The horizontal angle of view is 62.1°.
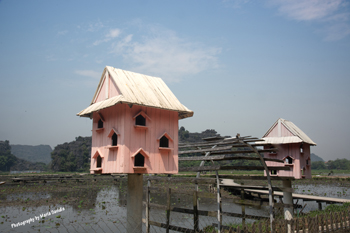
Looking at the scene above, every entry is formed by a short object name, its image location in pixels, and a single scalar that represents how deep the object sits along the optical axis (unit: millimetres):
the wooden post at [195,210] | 10533
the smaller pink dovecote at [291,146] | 12875
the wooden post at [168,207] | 11047
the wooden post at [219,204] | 8688
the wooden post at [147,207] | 11203
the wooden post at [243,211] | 11910
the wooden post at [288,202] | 11227
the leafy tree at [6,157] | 110875
